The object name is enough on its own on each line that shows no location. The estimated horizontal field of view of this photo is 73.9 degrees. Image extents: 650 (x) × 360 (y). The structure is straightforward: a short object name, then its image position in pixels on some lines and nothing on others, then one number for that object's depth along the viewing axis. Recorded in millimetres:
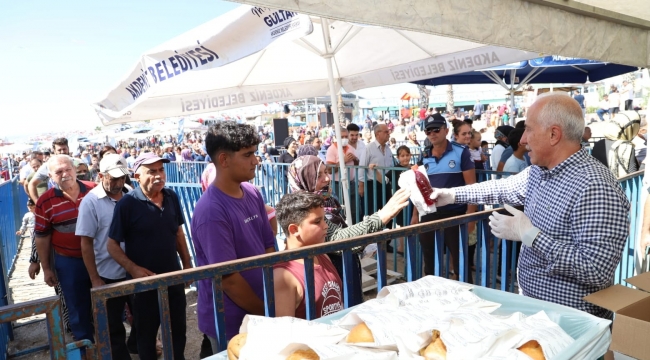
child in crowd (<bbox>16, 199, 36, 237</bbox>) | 7486
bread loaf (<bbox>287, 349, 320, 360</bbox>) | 1150
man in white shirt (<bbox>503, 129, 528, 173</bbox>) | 5035
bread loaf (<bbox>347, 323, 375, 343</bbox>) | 1252
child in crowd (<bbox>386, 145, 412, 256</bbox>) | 6109
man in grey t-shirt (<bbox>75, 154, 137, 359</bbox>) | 3537
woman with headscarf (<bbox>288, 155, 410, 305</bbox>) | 2455
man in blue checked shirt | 1914
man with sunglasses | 4590
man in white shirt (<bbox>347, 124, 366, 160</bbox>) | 7828
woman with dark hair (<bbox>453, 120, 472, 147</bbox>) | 5820
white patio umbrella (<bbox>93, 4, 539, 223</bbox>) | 5137
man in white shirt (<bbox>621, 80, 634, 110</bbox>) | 19834
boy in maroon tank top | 2025
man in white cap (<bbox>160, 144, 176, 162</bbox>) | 19266
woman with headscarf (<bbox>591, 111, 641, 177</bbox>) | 4793
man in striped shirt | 3824
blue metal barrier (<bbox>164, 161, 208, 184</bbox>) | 12336
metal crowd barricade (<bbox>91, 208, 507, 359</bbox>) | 1445
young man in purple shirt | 2189
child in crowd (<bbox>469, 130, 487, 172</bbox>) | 7469
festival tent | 1627
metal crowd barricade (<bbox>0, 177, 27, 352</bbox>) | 5223
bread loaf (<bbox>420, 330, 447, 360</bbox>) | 1206
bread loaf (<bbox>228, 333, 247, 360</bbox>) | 1251
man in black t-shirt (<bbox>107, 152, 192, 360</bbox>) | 3373
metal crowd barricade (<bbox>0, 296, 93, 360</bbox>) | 1226
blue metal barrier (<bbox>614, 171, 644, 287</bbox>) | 4176
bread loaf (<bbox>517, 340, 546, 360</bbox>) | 1190
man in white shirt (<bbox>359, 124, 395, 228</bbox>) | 5842
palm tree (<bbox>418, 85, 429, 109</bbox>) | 27889
